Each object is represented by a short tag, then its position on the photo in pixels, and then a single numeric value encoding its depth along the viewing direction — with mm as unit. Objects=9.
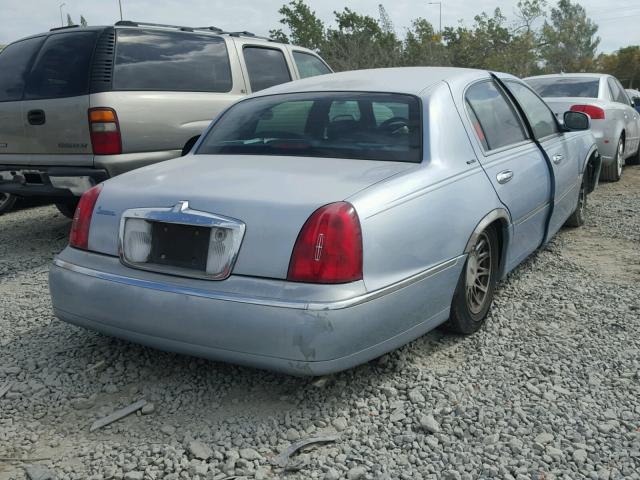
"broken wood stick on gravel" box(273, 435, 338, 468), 2410
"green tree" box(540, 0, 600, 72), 59538
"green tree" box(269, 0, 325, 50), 33406
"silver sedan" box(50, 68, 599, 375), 2531
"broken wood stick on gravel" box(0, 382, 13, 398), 2965
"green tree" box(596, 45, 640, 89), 66106
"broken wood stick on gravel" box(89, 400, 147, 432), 2668
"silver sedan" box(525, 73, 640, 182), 8055
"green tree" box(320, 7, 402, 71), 25453
